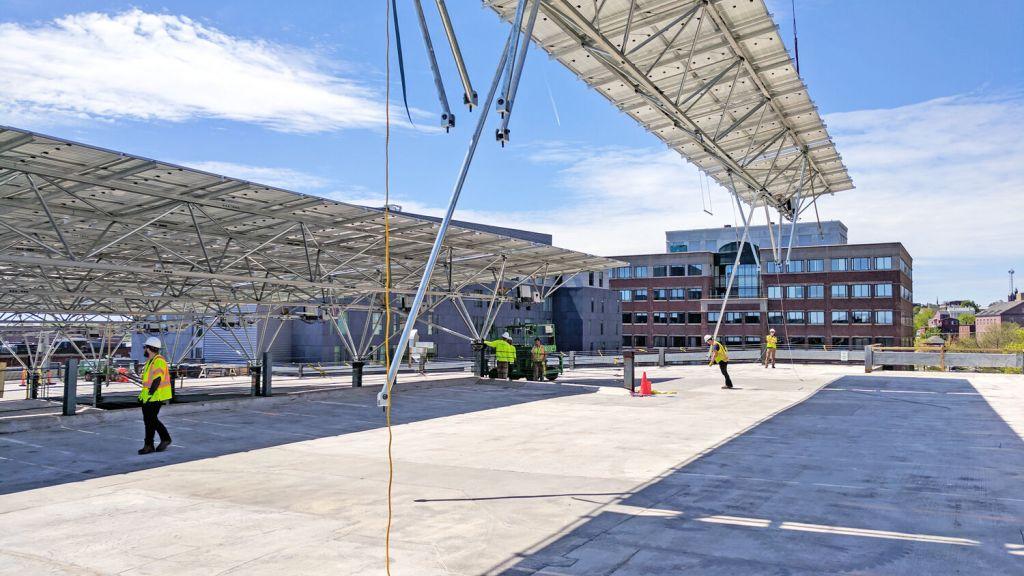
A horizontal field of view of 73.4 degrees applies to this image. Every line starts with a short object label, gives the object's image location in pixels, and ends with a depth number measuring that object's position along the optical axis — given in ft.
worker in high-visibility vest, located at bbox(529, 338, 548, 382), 91.61
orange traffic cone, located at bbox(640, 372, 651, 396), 71.08
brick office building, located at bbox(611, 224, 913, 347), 267.39
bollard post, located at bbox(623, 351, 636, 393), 74.54
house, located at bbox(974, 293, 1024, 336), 542.57
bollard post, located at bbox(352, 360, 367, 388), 82.53
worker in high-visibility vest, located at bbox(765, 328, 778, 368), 110.52
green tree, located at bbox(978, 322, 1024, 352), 299.79
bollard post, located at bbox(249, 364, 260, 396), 68.33
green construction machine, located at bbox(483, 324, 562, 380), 93.66
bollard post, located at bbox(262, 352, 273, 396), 68.03
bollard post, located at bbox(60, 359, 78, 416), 52.75
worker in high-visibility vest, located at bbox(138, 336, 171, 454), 39.73
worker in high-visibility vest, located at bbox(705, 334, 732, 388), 76.69
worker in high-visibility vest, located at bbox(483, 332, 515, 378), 92.02
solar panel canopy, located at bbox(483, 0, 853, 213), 43.09
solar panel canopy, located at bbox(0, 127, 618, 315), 46.29
